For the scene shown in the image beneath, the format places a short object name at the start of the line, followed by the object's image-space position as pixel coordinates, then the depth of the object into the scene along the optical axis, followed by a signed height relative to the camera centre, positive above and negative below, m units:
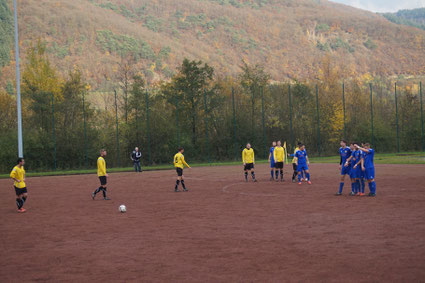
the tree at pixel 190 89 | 46.50 +6.52
